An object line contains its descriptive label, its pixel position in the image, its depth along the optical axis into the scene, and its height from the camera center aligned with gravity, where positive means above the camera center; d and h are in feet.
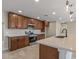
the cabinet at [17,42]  9.99 -2.66
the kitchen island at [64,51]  2.89 -1.32
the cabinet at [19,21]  10.52 +1.99
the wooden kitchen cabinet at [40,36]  15.28 -2.12
